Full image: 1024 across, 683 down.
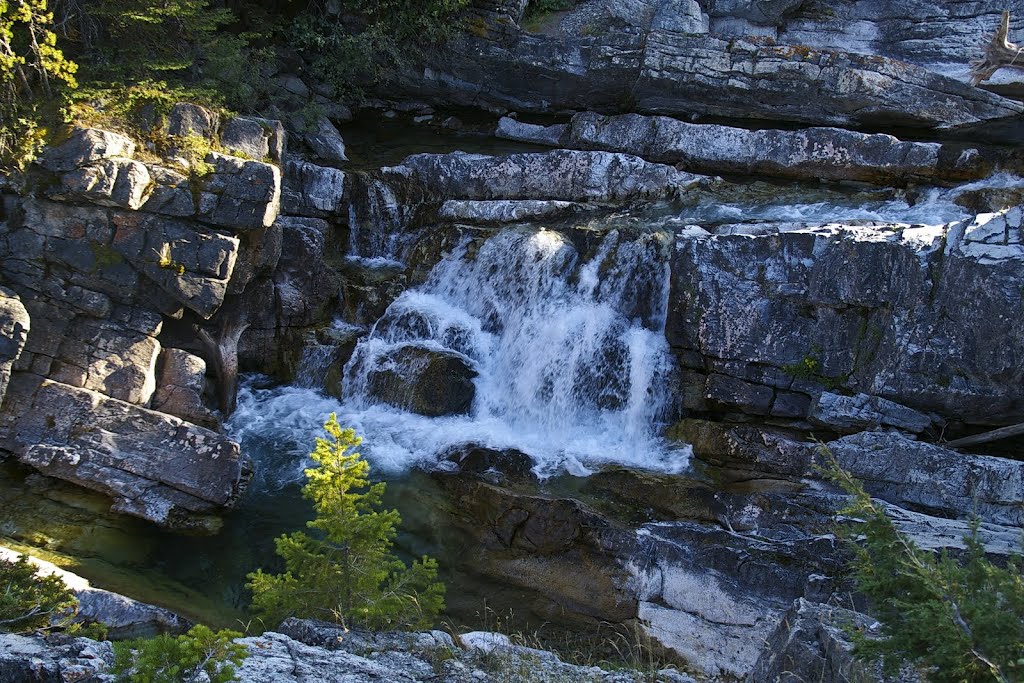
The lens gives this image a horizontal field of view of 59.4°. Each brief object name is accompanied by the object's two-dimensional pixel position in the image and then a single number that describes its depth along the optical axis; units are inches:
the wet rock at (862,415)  471.2
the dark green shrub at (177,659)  204.8
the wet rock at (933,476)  412.8
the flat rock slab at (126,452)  461.4
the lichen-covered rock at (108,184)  483.5
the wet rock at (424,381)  546.3
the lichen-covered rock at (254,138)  545.0
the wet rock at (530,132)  762.8
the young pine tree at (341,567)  289.9
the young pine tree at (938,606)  194.7
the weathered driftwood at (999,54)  594.8
